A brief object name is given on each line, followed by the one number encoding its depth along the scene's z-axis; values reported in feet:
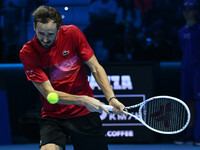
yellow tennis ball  22.85
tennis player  25.05
